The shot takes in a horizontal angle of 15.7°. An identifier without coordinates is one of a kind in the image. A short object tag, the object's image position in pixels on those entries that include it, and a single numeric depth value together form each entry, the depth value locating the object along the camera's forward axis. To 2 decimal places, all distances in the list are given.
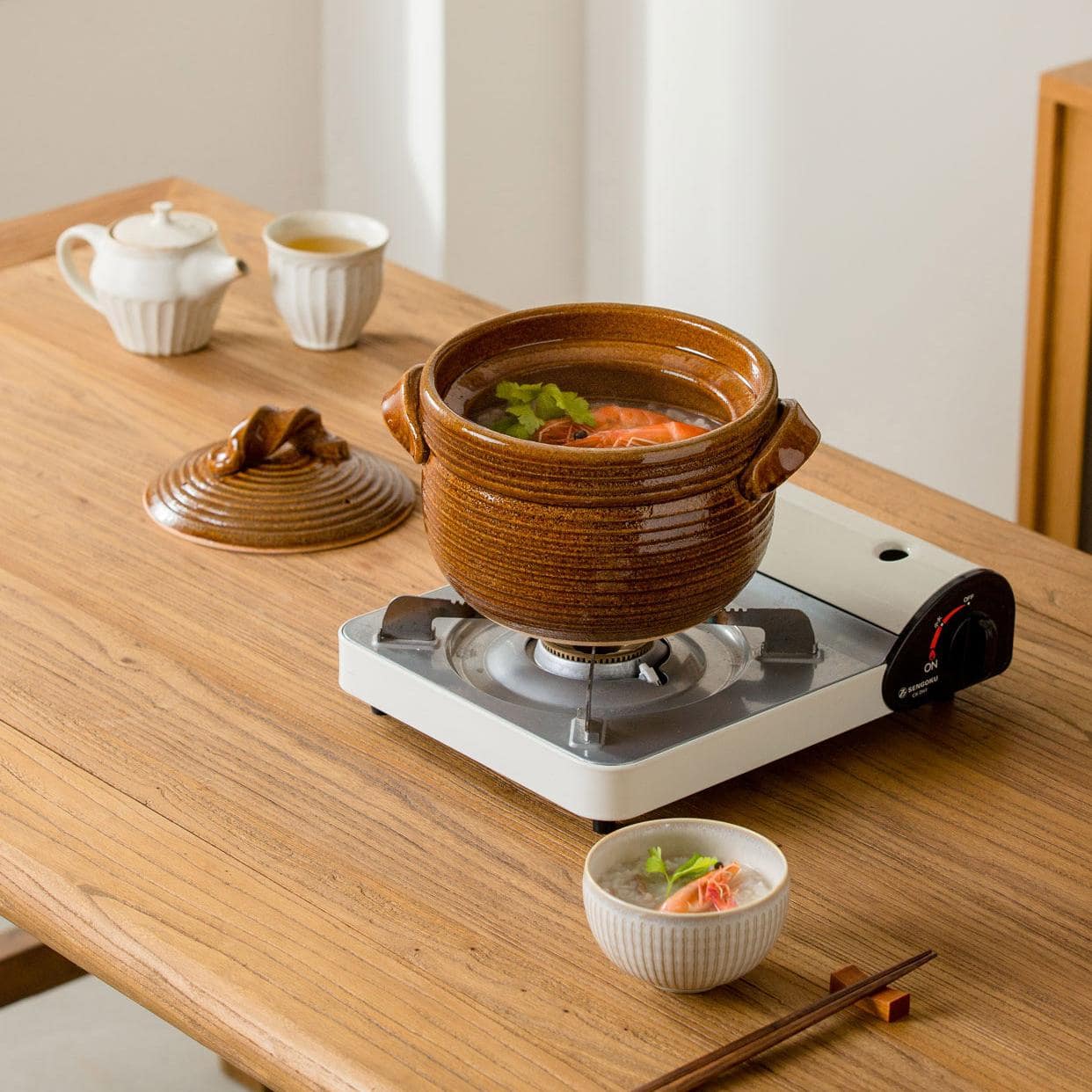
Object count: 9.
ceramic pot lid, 2.69
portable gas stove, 2.35
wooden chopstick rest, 2.20
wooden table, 2.19
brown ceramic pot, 2.29
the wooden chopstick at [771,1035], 2.15
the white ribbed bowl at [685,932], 2.18
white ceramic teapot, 2.94
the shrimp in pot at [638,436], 2.34
